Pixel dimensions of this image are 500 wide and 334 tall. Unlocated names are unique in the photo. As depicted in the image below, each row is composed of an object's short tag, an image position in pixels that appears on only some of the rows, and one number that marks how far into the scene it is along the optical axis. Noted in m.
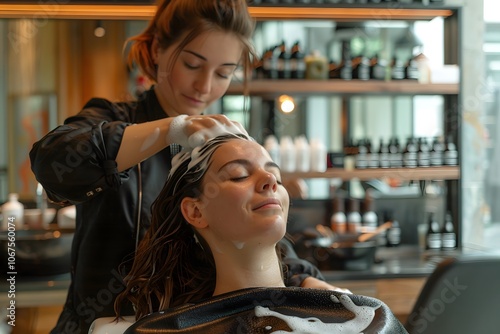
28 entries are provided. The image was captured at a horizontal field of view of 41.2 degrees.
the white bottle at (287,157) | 3.81
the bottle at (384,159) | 3.94
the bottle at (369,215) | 4.06
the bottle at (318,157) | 3.85
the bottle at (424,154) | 3.96
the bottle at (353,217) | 4.02
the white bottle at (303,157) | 3.83
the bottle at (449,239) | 3.98
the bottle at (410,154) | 3.96
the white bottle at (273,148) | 3.82
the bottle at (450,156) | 3.96
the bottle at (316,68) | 3.88
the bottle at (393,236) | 4.09
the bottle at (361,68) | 3.95
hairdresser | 1.73
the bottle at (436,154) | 3.96
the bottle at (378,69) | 3.96
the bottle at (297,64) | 3.86
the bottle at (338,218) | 4.02
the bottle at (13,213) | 3.61
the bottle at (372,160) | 3.93
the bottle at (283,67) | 3.85
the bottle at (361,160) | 3.93
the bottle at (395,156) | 3.95
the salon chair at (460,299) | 1.95
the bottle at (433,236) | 3.99
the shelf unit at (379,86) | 3.78
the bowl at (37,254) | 2.92
